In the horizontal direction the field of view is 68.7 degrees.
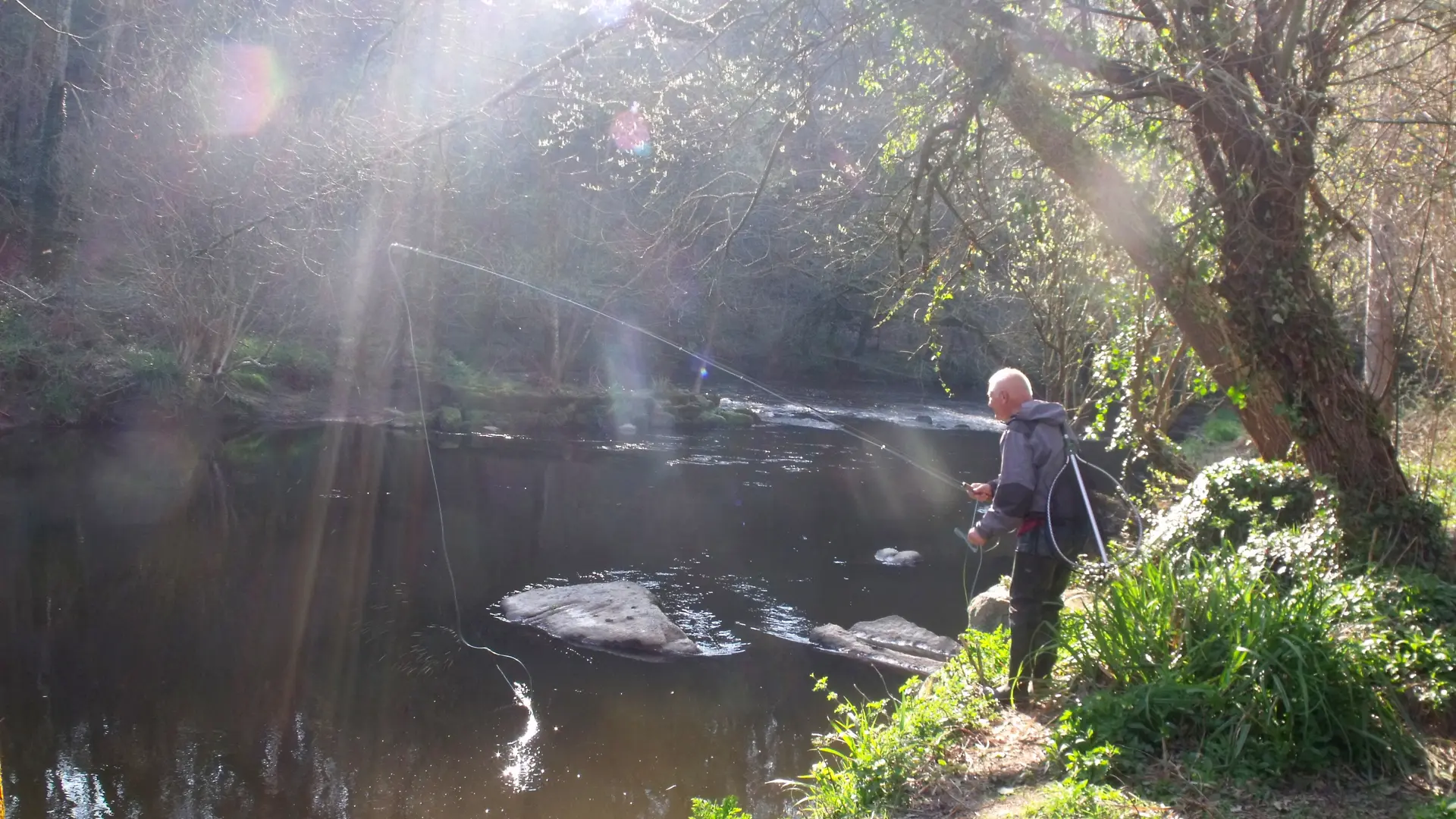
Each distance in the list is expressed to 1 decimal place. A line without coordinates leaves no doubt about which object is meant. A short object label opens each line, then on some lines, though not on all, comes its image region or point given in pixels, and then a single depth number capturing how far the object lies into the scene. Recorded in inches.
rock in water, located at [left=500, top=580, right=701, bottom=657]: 331.3
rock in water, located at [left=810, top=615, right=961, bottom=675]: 324.2
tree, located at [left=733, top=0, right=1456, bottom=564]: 195.5
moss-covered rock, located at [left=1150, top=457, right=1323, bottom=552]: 210.8
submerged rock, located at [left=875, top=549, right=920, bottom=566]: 469.4
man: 171.6
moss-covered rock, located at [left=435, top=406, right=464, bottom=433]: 828.6
